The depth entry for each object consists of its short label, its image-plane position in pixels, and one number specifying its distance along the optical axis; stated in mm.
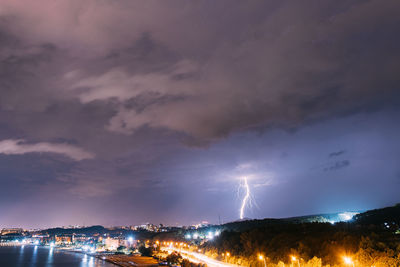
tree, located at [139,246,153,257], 107625
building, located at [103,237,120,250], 164750
